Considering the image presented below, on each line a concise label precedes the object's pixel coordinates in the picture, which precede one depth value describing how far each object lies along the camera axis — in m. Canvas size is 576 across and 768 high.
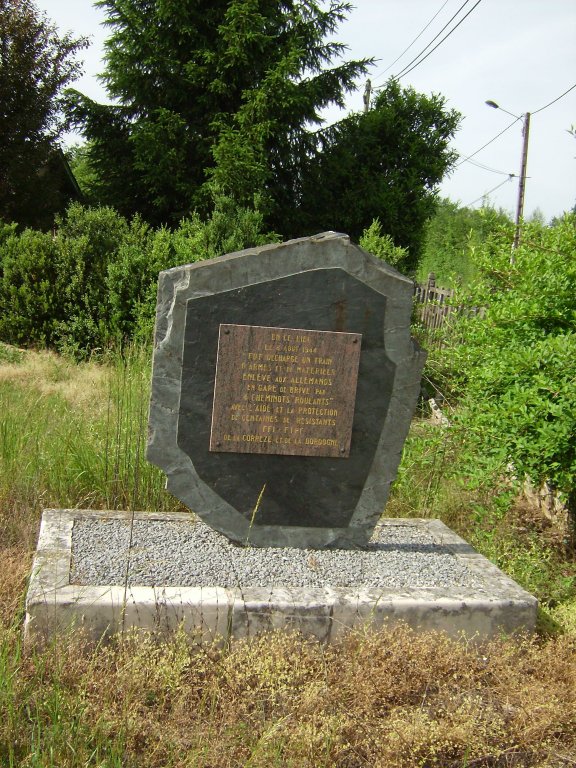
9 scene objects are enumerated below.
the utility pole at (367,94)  17.73
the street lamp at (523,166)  18.14
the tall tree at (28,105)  13.00
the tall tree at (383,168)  12.53
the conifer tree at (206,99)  11.31
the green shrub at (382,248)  9.69
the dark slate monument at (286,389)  3.88
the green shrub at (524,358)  4.12
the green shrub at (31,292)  9.88
